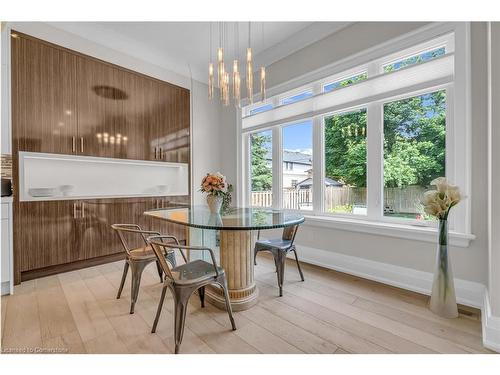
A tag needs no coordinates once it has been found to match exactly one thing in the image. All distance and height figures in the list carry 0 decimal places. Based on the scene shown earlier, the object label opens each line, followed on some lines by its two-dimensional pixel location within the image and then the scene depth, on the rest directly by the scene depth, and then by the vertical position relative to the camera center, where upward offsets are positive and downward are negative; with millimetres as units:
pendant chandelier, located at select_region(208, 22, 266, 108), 2128 +966
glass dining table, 2066 -589
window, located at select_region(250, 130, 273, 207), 4211 +299
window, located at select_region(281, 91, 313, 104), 3562 +1345
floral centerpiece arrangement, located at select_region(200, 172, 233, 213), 2541 -41
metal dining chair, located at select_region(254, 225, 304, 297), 2438 -646
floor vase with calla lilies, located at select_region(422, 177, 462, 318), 1965 -550
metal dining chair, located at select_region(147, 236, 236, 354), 1598 -665
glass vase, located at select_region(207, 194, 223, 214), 2568 -178
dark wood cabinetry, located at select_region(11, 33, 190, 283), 2727 +721
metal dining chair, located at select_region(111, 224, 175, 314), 2084 -674
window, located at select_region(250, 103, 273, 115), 4146 +1349
